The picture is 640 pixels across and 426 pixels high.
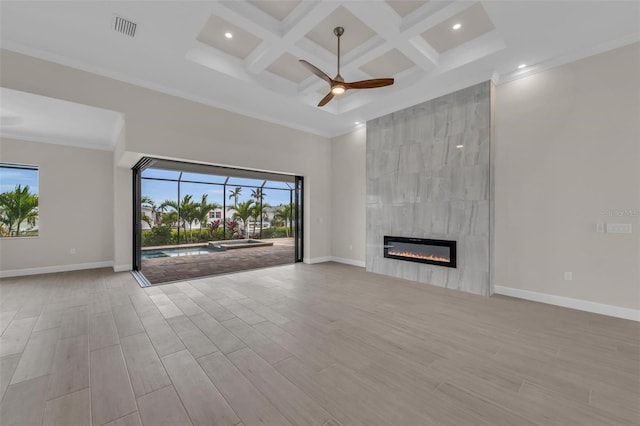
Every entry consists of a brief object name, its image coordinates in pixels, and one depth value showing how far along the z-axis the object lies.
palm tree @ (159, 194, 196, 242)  10.44
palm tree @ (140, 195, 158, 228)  9.91
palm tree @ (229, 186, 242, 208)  11.79
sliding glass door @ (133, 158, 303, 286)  5.93
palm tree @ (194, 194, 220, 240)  10.96
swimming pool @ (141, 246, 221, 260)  8.63
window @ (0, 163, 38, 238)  5.45
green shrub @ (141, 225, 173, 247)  9.95
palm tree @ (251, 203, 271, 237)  12.39
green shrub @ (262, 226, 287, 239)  12.82
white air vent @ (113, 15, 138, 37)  2.98
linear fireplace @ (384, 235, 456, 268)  4.53
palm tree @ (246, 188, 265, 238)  12.44
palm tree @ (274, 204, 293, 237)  13.37
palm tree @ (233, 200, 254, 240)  12.06
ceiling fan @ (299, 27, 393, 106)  3.39
